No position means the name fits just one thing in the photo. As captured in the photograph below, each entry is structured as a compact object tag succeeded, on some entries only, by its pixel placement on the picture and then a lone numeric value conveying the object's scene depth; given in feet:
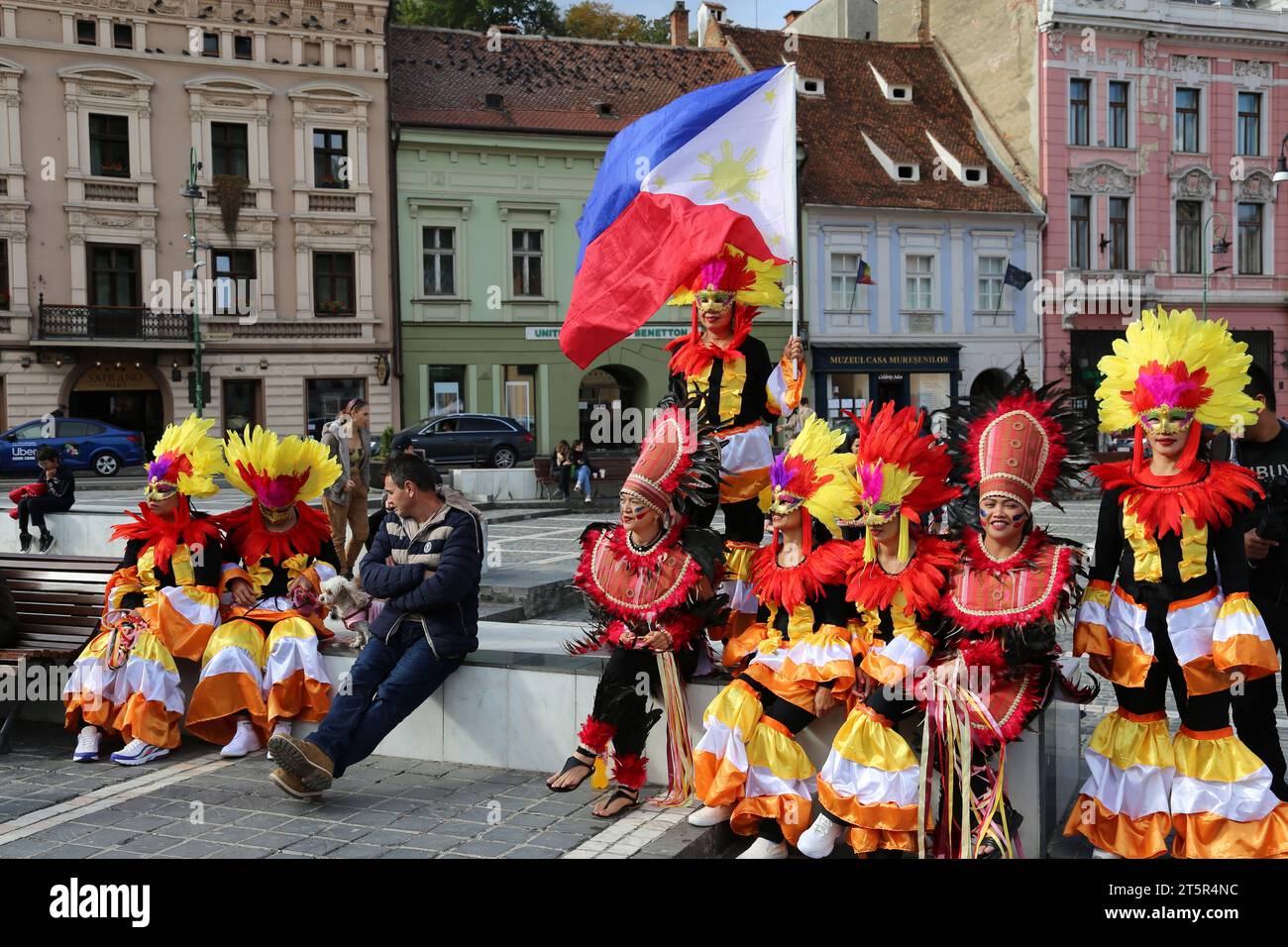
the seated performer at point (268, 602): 21.15
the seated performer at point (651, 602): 17.78
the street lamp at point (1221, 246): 116.01
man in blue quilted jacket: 18.88
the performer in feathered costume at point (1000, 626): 15.11
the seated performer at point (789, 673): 16.11
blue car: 83.82
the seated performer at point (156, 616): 21.17
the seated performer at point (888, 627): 15.25
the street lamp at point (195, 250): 90.89
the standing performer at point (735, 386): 19.98
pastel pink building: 113.09
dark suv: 87.25
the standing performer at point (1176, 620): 14.88
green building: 104.99
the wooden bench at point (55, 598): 23.62
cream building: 94.89
